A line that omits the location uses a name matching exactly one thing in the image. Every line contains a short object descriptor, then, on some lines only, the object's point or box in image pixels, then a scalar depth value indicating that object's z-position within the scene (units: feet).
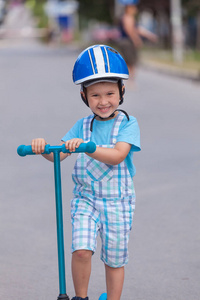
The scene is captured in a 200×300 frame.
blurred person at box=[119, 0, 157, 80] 68.09
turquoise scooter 12.99
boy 14.11
